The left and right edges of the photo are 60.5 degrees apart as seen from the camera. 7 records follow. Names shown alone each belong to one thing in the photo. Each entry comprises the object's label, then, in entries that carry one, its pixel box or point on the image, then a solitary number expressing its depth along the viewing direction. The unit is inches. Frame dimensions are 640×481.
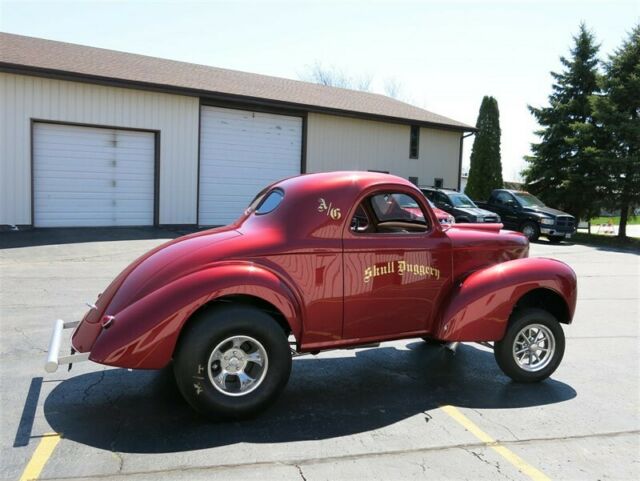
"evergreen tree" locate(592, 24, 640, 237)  878.4
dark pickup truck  782.5
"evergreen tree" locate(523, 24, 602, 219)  953.5
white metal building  592.4
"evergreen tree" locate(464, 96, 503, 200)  1235.9
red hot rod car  155.9
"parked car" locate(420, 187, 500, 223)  717.3
